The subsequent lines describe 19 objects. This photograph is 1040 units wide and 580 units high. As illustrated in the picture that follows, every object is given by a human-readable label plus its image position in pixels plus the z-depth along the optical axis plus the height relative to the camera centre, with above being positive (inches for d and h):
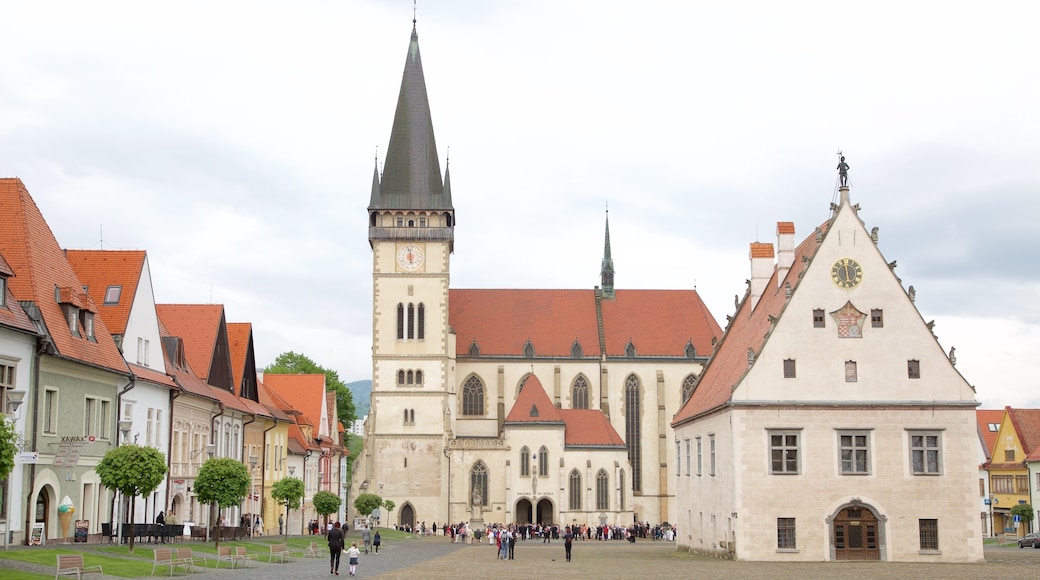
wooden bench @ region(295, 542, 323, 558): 1777.8 -159.1
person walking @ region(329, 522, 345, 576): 1288.1 -104.9
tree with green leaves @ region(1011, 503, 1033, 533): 3166.8 -170.1
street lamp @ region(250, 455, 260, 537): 2274.4 -96.5
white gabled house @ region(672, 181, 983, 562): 1665.8 +30.1
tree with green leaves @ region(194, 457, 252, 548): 1526.8 -41.9
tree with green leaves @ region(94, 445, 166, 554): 1250.0 -20.3
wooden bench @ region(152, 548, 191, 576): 1123.1 -107.3
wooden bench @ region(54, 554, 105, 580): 946.7 -94.9
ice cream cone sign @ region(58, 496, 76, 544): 1357.0 -74.2
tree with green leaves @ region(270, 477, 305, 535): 2201.0 -77.0
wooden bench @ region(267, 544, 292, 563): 1533.2 -140.2
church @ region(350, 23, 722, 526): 3523.6 +209.1
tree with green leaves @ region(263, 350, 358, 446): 4276.6 +289.0
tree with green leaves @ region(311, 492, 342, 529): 2509.8 -112.8
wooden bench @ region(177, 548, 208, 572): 1170.6 -107.3
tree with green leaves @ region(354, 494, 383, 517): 3107.8 -141.4
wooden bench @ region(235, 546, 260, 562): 1364.4 -122.8
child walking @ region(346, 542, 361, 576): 1292.9 -117.1
